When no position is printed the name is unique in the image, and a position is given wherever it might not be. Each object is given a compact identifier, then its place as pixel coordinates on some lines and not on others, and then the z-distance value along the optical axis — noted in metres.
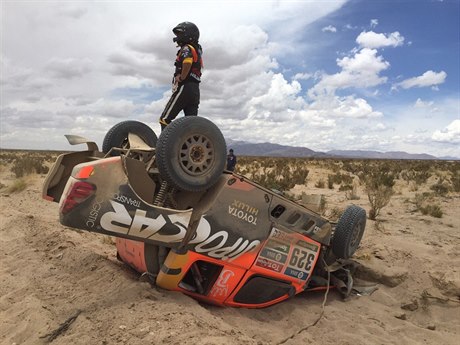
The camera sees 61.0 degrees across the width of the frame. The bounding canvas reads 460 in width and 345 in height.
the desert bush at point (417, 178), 19.56
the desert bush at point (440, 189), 15.37
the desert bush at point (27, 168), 17.01
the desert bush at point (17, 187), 12.93
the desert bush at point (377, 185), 10.57
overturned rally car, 3.59
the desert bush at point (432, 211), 10.58
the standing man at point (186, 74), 4.87
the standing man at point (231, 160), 12.42
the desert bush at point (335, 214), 10.01
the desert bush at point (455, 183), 16.28
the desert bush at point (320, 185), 17.89
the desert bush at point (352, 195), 13.82
